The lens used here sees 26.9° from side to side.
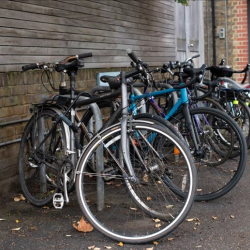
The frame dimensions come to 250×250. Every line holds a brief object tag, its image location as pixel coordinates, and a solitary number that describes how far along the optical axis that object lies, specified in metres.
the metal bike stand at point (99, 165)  4.25
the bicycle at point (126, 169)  3.73
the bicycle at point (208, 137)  4.66
